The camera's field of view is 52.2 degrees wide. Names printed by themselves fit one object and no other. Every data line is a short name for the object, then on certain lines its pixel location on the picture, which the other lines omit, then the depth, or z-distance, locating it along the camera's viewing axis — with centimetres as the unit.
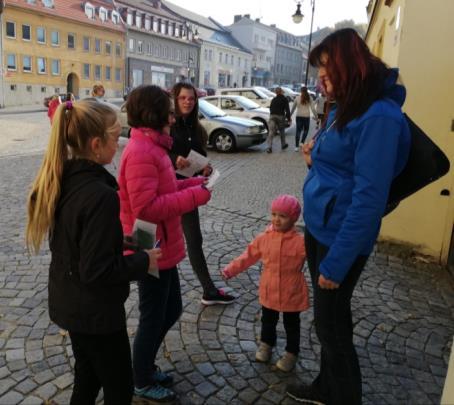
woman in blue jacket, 193
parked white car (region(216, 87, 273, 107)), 2164
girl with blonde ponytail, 187
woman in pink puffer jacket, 239
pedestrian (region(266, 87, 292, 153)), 1346
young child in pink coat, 293
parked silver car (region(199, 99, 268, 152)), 1352
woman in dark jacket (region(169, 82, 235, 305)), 344
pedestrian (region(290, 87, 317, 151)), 1337
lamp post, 2588
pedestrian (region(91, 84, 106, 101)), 1042
